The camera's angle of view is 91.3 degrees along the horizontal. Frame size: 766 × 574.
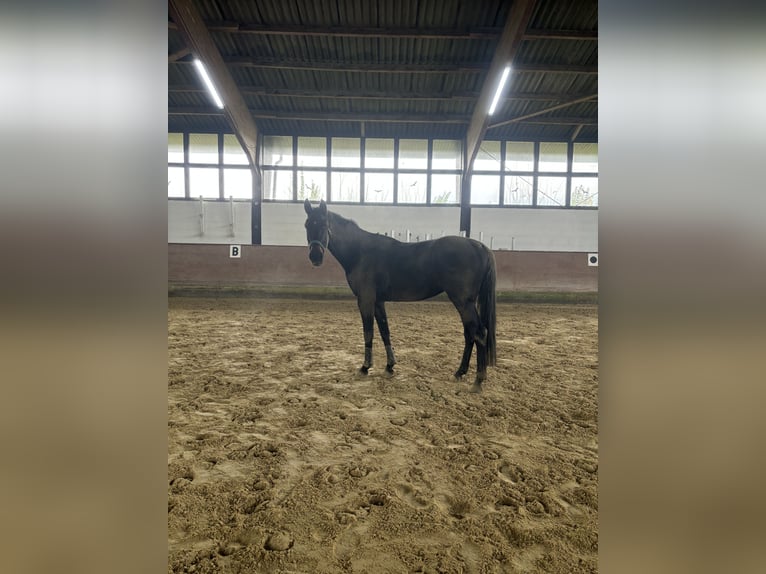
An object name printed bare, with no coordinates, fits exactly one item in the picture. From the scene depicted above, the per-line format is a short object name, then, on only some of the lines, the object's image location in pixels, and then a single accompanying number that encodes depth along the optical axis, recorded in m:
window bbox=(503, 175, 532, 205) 9.34
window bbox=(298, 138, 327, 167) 9.20
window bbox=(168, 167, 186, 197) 8.91
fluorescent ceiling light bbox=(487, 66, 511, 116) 6.25
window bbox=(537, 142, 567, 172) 9.27
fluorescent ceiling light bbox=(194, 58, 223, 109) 6.26
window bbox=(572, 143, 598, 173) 9.22
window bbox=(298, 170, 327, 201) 9.21
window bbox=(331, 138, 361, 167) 9.20
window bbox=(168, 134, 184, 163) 8.87
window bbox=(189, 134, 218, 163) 9.04
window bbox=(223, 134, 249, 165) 9.04
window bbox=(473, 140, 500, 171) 9.28
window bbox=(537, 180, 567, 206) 9.33
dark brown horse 2.90
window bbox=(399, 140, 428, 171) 9.24
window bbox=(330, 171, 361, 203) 9.19
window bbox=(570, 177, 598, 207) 9.30
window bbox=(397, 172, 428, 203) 9.26
